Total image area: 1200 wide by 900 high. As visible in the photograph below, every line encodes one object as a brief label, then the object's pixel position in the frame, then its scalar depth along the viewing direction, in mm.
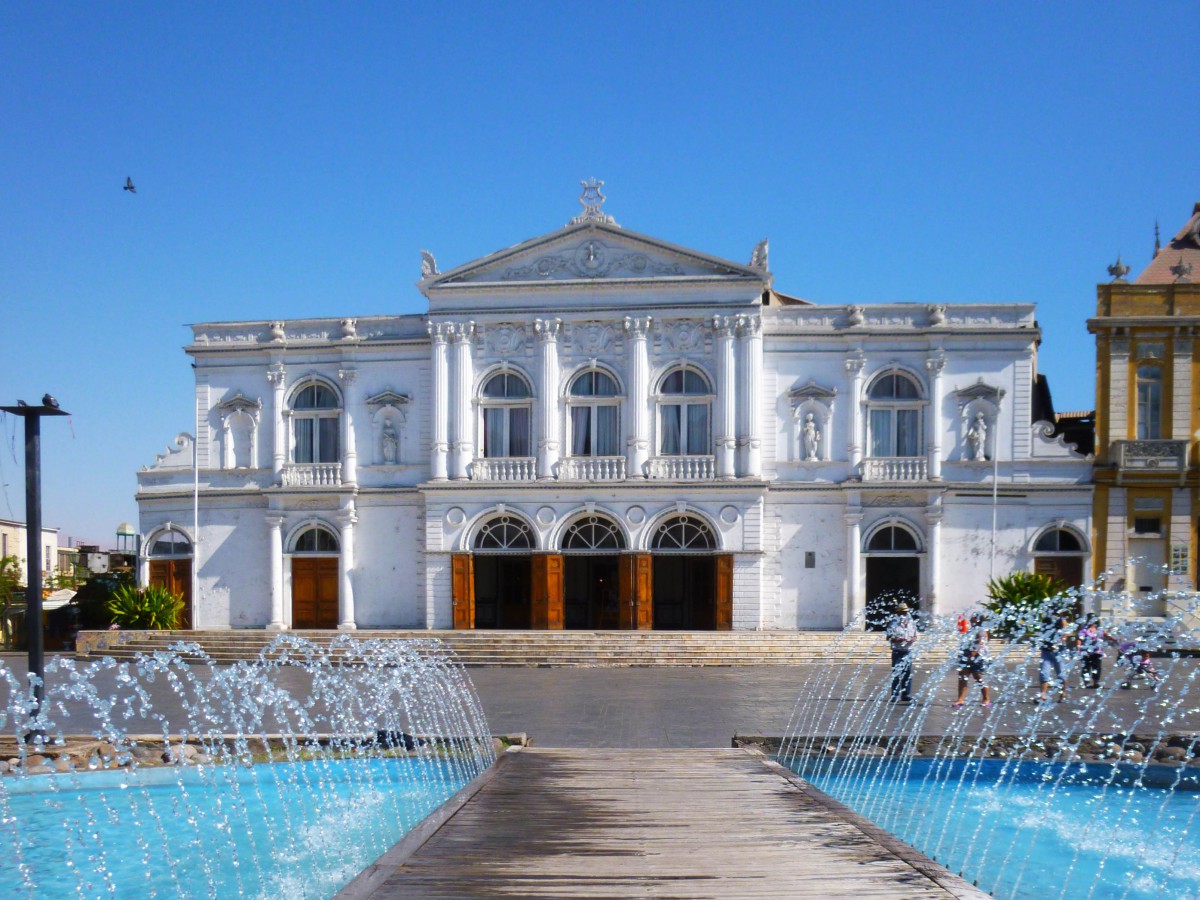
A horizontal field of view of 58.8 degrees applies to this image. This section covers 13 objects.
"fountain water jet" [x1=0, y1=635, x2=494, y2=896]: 10242
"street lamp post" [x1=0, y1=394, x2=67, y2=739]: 14961
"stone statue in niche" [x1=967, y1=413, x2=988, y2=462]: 30234
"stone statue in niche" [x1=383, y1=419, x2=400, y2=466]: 32062
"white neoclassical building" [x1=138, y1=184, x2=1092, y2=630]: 30156
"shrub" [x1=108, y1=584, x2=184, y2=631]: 30391
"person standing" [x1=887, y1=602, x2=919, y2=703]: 18609
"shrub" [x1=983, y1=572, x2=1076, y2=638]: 26953
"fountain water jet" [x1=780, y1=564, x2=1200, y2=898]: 10484
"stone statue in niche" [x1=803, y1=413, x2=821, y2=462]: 30594
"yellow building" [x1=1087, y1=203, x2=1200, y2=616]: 29875
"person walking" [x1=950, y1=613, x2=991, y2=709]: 18062
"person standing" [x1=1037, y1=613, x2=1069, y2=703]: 18625
